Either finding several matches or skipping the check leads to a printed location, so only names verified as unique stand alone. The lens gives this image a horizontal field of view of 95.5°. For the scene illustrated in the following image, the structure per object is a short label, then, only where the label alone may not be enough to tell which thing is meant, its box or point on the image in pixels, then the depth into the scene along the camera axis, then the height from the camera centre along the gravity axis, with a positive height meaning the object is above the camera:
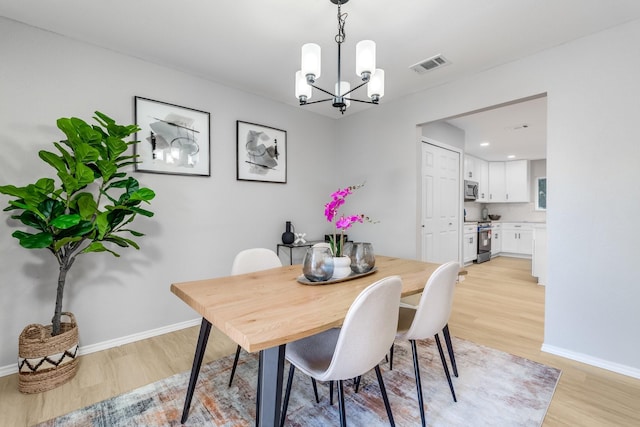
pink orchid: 1.72 +0.00
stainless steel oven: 6.11 -0.66
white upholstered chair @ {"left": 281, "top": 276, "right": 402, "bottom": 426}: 1.13 -0.54
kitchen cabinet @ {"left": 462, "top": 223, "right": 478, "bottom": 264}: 5.63 -0.64
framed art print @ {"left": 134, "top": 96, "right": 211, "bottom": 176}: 2.61 +0.69
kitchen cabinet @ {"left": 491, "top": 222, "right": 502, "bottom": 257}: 6.84 -0.66
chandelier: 1.63 +0.82
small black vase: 3.46 -0.31
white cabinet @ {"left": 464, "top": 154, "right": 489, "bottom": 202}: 6.29 +0.86
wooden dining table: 1.05 -0.42
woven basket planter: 1.84 -0.97
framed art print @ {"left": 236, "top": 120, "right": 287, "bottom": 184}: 3.26 +0.68
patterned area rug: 1.60 -1.15
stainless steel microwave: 6.04 +0.44
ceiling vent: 2.57 +1.34
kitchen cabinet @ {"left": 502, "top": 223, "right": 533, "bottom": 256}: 6.66 -0.65
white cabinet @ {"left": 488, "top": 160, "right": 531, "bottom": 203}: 6.85 +0.71
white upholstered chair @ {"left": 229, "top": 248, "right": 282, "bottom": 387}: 2.01 -0.37
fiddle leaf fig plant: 1.80 +0.07
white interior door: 4.08 +0.11
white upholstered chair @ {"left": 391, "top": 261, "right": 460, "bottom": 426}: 1.50 -0.53
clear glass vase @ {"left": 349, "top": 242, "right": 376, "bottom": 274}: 1.91 -0.31
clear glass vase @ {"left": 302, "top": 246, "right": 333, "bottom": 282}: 1.67 -0.31
